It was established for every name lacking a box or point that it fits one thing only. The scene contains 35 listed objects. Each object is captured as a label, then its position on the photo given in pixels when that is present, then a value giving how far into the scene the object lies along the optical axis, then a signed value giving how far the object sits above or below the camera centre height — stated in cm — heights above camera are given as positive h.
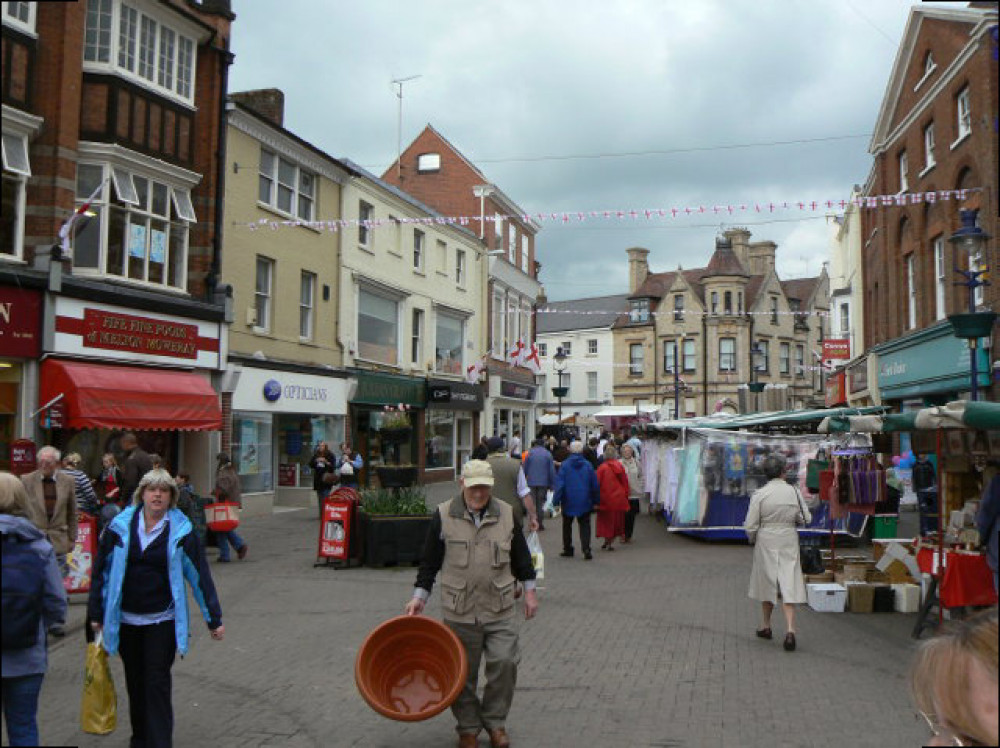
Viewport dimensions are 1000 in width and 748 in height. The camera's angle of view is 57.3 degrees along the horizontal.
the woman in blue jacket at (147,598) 502 -92
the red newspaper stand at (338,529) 1311 -134
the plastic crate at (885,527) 1572 -141
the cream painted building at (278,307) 2084 +318
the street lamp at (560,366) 3700 +302
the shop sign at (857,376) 2967 +232
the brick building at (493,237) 3697 +842
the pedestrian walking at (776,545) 838 -96
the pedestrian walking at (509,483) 1017 -50
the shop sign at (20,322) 1470 +176
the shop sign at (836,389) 3494 +215
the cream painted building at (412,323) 2625 +372
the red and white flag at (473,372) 3312 +239
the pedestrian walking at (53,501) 878 -68
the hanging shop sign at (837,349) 3388 +353
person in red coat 1495 -95
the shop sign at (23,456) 1248 -37
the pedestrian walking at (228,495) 1380 -94
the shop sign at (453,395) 3070 +147
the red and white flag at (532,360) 3688 +317
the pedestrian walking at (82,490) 1046 -68
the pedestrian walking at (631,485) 1672 -83
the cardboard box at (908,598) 1010 -169
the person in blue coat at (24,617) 383 -83
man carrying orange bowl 559 -97
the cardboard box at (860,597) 1006 -168
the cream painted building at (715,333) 5975 +730
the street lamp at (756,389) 3253 +190
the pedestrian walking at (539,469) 1496 -50
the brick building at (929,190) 1903 +601
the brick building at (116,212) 1528 +410
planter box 1312 -145
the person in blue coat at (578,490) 1405 -78
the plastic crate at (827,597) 1013 -170
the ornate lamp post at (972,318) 1187 +165
